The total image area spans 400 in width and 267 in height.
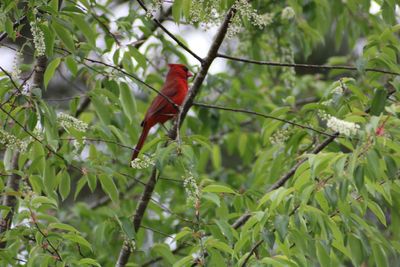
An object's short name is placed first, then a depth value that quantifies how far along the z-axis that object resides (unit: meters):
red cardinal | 10.04
